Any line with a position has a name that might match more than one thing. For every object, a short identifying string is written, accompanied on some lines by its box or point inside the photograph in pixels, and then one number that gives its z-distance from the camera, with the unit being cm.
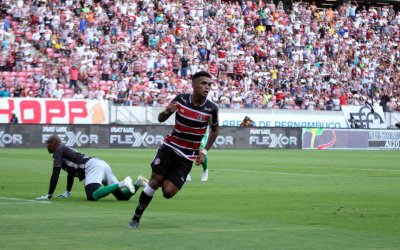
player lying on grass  1719
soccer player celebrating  1291
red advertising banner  4588
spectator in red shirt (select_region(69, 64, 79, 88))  4777
